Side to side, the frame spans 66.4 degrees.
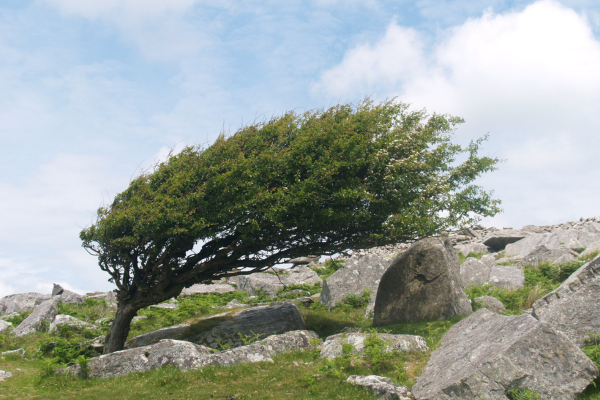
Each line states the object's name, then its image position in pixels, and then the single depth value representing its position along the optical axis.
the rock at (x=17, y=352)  23.95
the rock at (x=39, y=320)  28.67
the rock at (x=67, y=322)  28.17
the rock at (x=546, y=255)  31.86
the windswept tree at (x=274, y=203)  20.50
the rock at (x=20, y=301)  42.78
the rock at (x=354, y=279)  30.69
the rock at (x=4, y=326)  30.16
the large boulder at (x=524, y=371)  10.81
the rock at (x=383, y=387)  12.07
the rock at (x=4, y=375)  18.83
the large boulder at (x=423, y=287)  21.55
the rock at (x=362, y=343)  15.80
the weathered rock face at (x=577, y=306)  13.80
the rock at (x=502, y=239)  51.28
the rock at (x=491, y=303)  22.61
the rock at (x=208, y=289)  41.32
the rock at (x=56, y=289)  43.47
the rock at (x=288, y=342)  17.73
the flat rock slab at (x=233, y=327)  23.14
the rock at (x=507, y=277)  27.90
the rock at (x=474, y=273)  30.22
